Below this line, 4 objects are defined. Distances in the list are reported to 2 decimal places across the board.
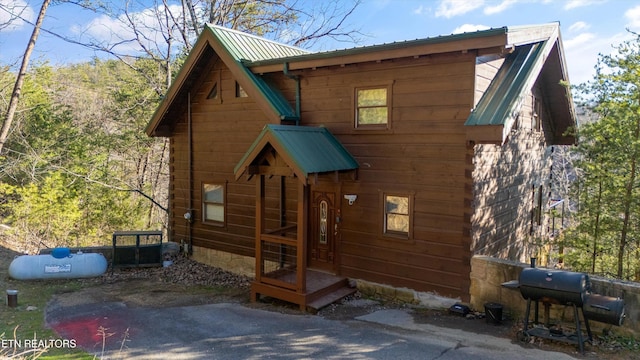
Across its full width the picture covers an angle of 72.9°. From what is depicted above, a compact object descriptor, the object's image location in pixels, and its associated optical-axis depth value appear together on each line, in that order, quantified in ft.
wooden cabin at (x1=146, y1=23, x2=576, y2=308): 26.96
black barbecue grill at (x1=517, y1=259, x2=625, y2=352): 20.30
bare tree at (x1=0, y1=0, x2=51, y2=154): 47.19
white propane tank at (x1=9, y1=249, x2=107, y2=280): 34.40
